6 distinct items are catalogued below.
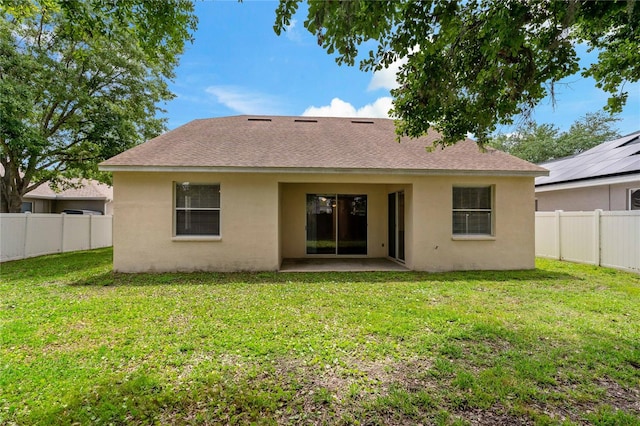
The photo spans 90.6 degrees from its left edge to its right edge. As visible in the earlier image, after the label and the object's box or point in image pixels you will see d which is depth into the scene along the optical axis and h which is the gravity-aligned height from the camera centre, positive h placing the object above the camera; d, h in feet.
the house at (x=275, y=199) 27.61 +1.74
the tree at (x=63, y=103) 37.45 +16.15
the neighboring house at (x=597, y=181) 35.55 +4.70
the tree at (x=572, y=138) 92.84 +24.12
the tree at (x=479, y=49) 10.73 +7.57
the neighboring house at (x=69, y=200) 69.41 +3.97
